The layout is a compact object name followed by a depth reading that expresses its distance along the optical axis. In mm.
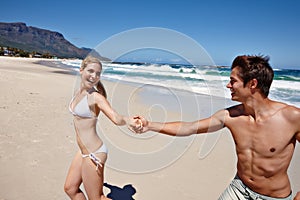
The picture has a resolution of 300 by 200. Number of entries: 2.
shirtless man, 2064
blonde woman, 2420
